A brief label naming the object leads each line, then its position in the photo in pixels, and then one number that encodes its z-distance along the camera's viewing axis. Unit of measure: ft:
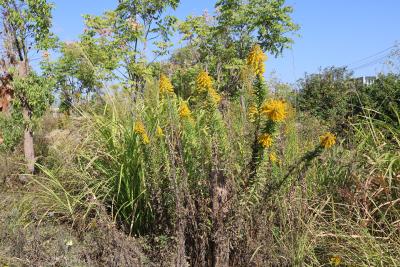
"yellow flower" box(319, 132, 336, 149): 9.69
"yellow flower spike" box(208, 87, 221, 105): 10.32
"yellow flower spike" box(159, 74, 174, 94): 12.03
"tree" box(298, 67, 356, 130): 43.72
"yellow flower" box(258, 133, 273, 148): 9.92
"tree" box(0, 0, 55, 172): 22.63
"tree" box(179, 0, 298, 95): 40.83
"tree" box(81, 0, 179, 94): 35.14
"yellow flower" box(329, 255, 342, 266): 10.33
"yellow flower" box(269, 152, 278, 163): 10.77
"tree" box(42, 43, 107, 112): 29.91
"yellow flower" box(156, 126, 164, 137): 12.53
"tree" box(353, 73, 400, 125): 32.49
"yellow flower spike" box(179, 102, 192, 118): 11.43
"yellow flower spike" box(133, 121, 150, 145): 11.89
